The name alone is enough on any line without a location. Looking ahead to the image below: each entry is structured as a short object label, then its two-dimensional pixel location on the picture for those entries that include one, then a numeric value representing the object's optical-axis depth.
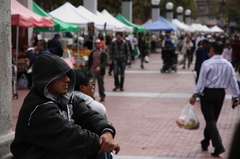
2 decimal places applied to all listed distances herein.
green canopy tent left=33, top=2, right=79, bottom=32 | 16.31
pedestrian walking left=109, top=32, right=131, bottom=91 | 14.20
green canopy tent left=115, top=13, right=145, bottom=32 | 29.41
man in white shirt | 6.75
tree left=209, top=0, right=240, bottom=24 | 77.97
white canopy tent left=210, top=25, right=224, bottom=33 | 71.38
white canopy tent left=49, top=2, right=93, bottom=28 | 18.17
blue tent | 34.41
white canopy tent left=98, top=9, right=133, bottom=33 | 24.03
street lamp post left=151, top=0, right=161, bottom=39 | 43.38
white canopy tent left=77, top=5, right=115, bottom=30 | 19.87
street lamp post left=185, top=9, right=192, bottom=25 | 64.94
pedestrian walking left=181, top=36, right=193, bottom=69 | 23.69
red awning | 13.07
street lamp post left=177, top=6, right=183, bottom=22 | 59.44
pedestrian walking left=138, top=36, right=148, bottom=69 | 24.84
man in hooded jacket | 2.80
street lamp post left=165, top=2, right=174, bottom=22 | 44.81
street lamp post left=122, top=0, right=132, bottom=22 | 35.31
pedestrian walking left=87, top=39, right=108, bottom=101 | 11.87
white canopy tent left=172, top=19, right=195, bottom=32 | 48.98
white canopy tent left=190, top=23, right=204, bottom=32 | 63.34
